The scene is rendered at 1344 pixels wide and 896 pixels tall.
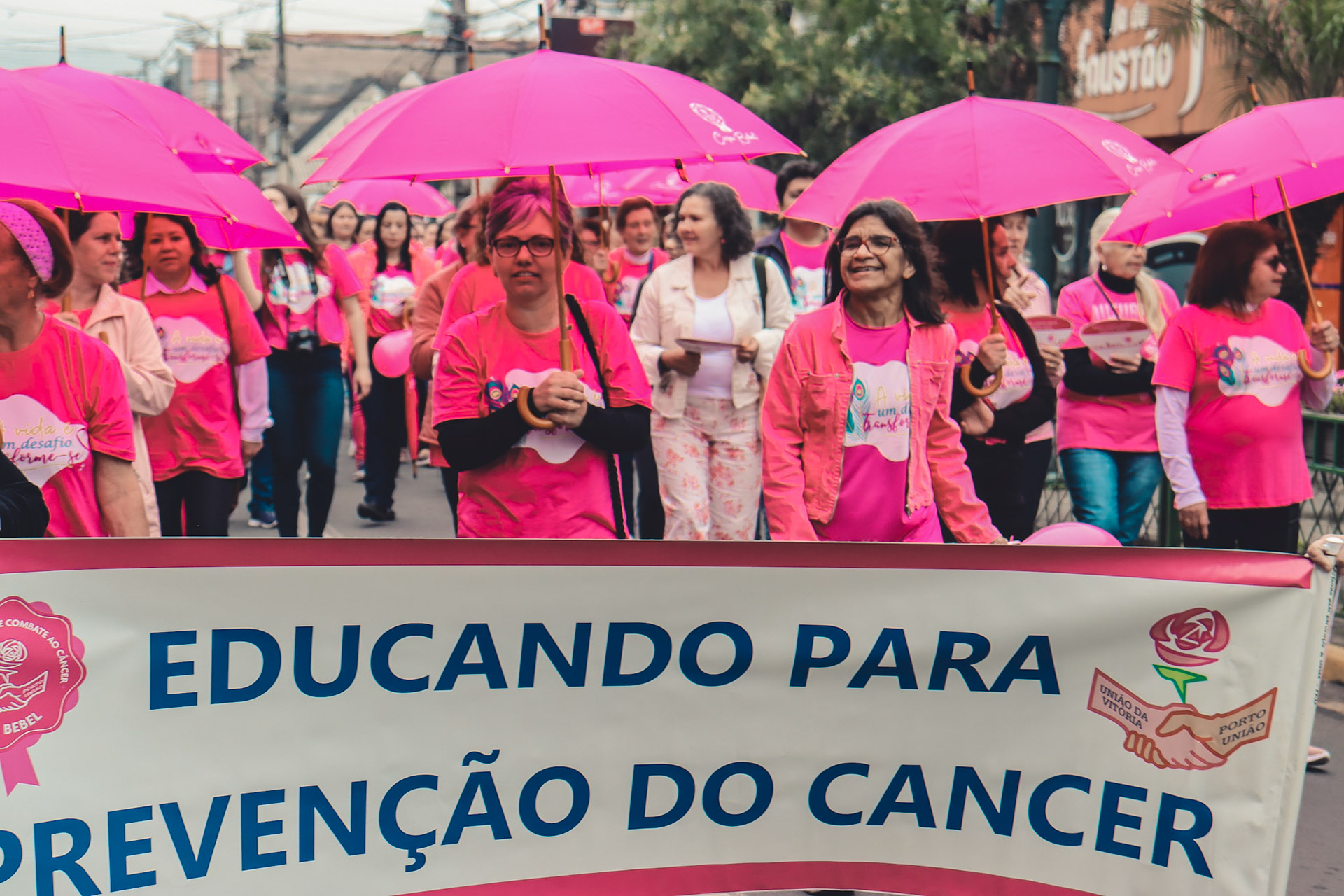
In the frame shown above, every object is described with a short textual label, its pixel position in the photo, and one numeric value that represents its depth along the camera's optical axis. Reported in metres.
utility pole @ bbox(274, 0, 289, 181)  44.81
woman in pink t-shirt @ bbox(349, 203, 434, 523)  9.95
